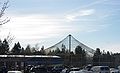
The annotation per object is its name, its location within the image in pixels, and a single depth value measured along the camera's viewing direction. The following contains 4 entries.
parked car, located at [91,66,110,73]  18.96
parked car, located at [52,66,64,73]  25.38
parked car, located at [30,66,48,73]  22.79
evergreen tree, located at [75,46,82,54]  42.22
